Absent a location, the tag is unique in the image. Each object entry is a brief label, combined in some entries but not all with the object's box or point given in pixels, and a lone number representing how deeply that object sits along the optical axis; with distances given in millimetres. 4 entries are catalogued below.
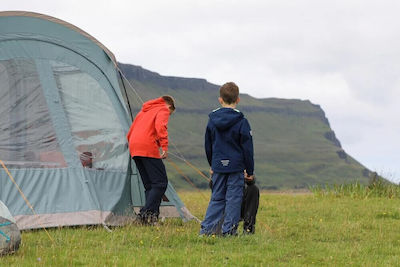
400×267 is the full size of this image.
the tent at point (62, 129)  15393
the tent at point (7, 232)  10552
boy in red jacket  15774
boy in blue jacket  13109
